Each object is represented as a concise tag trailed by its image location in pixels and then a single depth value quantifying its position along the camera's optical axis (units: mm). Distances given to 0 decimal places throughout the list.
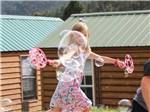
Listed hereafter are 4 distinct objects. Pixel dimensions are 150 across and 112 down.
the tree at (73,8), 32094
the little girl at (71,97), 5430
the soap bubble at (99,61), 5752
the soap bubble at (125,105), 5279
